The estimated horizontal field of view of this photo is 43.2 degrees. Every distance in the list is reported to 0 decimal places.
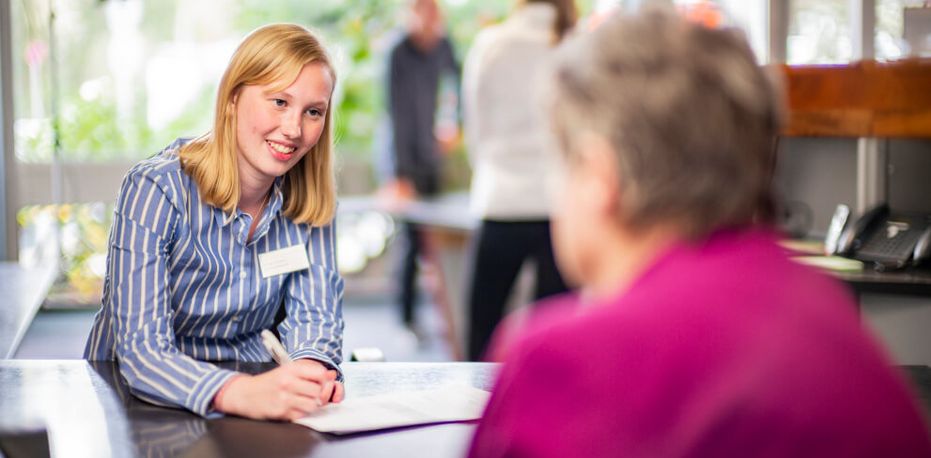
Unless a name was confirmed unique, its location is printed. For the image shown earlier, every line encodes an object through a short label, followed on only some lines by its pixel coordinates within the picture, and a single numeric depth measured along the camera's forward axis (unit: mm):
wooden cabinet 3396
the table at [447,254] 5191
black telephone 3209
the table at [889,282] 2961
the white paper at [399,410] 1686
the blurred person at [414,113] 5980
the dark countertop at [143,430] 1575
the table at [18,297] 2588
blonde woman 1960
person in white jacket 3912
